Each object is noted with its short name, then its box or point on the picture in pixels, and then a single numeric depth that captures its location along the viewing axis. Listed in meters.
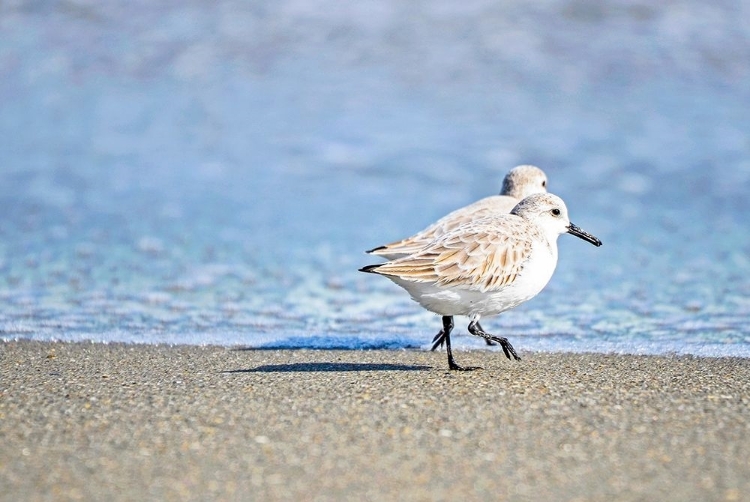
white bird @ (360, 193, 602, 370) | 10.94
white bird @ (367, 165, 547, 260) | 12.18
